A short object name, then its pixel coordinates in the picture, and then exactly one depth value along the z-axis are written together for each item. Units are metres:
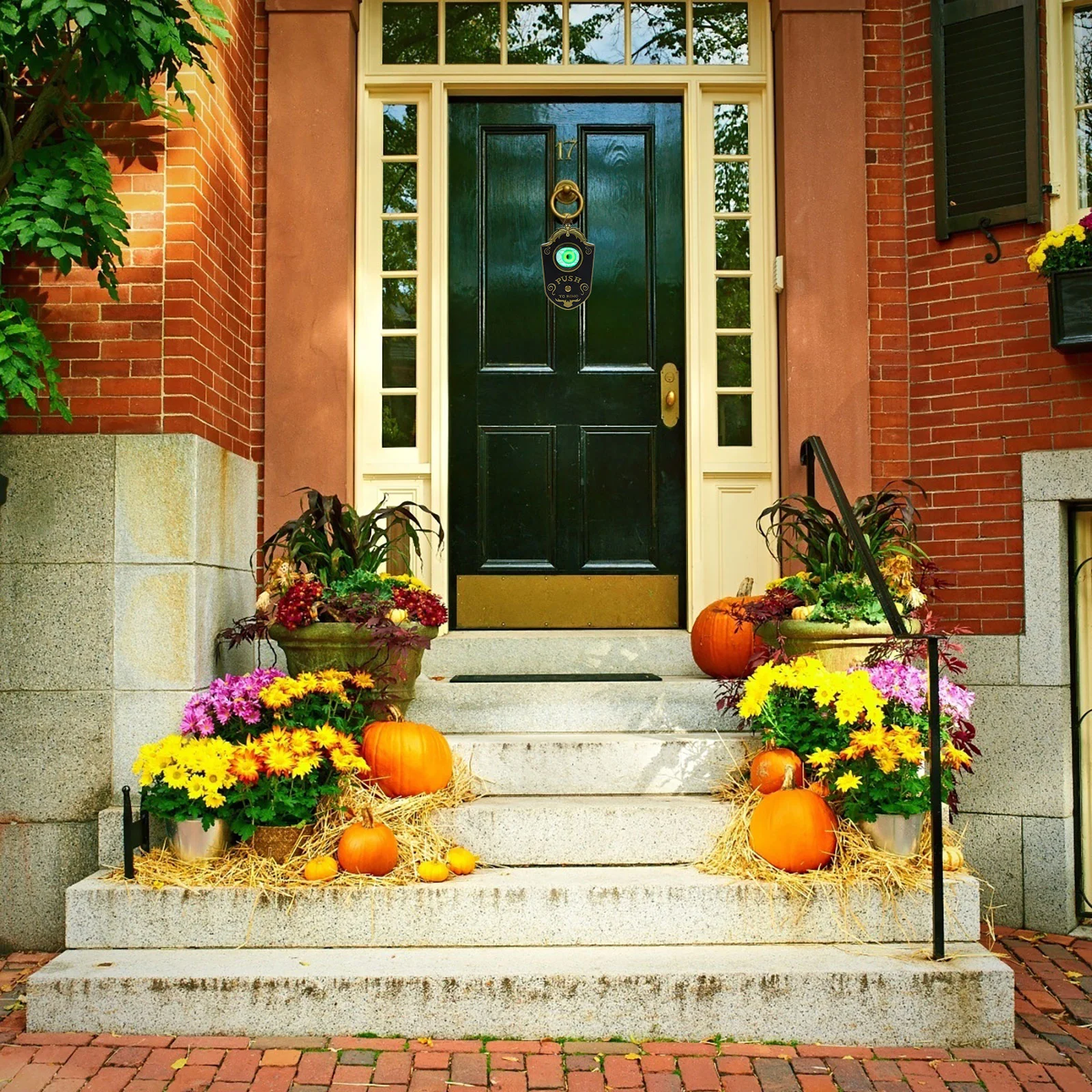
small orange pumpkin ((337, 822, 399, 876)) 3.50
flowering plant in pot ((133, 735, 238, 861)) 3.52
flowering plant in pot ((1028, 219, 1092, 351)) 4.39
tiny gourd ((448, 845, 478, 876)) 3.60
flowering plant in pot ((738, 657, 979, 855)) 3.57
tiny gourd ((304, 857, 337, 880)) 3.47
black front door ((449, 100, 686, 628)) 5.29
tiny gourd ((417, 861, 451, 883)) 3.50
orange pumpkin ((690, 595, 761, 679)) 4.54
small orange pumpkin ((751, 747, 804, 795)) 3.72
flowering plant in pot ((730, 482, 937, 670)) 4.01
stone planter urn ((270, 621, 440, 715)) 4.00
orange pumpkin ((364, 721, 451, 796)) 3.82
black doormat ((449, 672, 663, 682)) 4.70
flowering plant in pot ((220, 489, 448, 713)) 4.01
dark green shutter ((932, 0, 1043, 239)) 4.75
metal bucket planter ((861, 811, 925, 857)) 3.58
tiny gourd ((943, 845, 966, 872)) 3.61
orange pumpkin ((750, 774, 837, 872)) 3.53
